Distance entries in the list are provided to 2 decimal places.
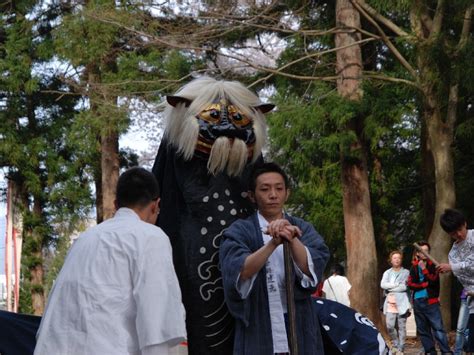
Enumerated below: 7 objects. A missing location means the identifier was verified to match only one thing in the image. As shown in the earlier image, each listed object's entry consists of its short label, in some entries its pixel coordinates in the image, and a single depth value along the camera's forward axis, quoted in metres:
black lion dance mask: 5.58
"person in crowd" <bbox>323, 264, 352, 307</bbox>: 15.09
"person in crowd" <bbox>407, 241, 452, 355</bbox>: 12.66
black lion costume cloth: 5.42
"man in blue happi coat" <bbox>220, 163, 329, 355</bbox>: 4.83
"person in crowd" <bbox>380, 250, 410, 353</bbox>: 14.80
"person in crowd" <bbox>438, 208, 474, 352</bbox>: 8.86
